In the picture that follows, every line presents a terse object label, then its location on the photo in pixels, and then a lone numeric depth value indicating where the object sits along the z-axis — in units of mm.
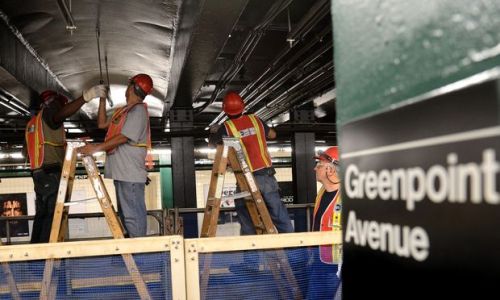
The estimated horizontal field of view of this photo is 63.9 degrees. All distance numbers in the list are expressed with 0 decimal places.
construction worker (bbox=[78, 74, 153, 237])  3275
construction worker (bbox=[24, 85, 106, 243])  3594
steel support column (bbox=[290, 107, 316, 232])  7582
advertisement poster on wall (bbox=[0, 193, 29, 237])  10391
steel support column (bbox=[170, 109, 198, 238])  7051
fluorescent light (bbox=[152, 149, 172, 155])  10859
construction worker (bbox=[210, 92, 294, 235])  3889
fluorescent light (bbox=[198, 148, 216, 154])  11869
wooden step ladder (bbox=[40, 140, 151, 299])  3012
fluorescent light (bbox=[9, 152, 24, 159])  10901
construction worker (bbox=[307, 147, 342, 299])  2332
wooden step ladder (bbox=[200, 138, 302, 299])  3545
